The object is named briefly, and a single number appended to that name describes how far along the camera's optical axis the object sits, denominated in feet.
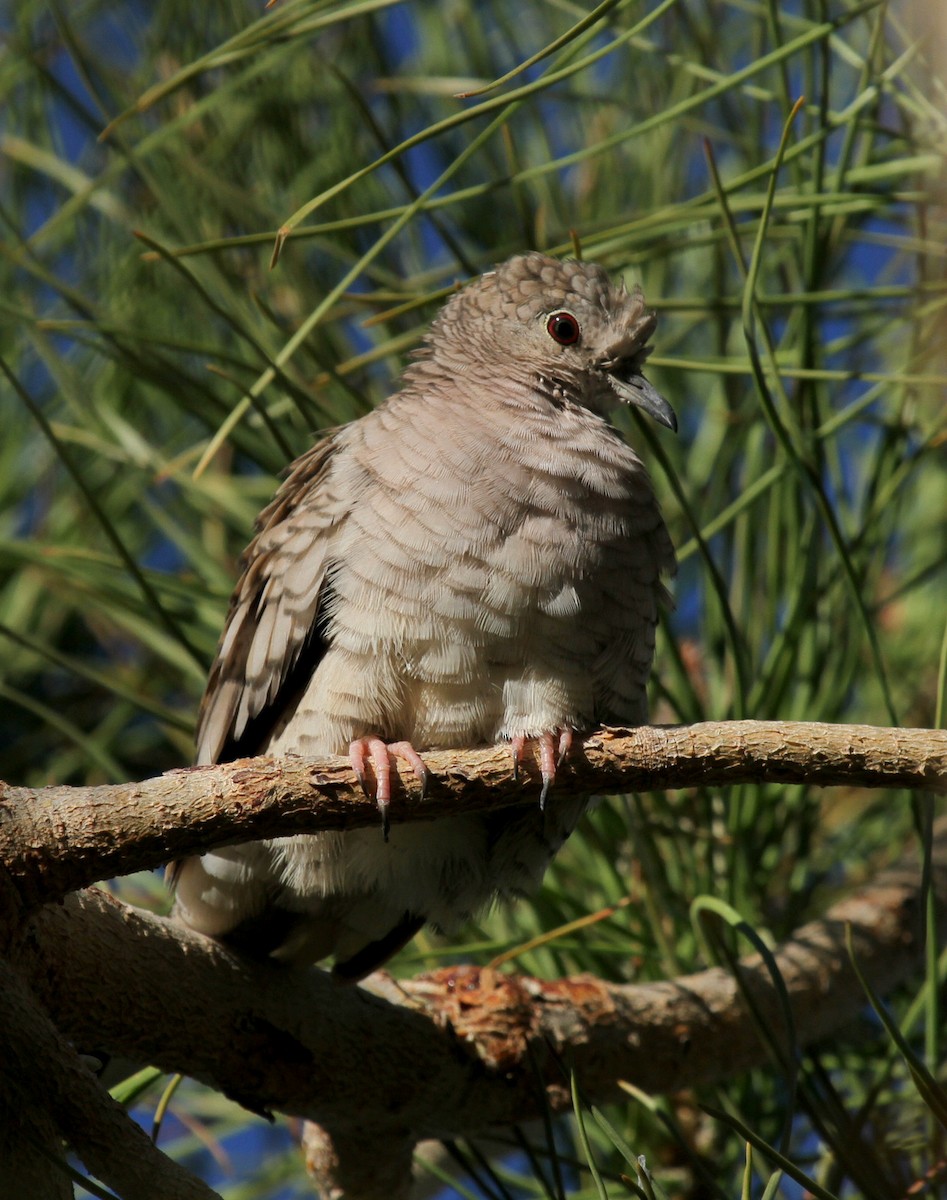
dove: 11.65
